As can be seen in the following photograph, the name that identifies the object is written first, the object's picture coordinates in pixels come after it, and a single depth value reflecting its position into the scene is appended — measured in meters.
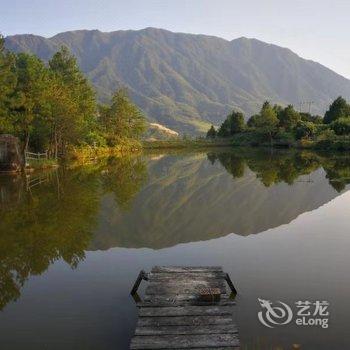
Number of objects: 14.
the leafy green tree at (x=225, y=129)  142.62
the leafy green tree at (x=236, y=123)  138.38
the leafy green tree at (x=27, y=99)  51.00
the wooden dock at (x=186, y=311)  9.02
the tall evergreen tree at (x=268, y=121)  112.81
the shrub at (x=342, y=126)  89.81
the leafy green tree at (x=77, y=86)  72.81
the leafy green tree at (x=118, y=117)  100.38
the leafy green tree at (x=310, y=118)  112.44
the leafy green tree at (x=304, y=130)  100.91
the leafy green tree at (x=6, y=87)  48.75
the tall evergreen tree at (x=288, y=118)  113.00
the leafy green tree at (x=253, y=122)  130.15
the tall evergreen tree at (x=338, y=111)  101.94
